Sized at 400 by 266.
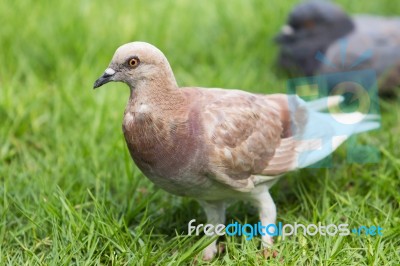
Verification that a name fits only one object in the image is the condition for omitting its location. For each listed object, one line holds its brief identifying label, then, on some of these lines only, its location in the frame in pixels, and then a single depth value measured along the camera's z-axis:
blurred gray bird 5.32
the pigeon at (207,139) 3.07
